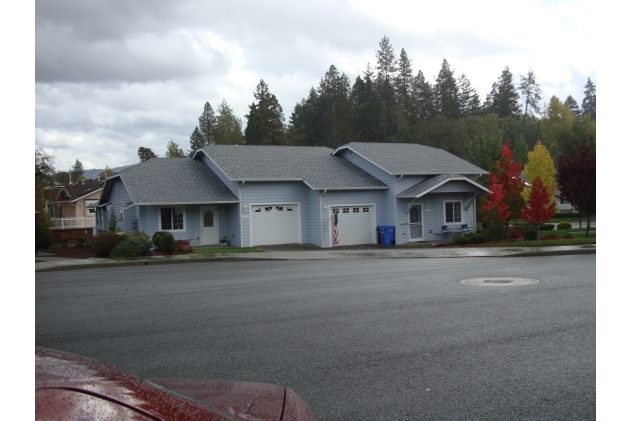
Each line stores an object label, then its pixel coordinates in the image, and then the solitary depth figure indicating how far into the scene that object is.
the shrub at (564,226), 39.75
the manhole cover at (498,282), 13.58
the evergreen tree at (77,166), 158.93
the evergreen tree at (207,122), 78.31
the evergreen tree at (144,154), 78.81
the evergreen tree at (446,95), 85.19
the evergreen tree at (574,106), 97.36
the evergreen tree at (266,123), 70.81
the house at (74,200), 55.34
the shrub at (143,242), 24.77
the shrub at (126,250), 24.42
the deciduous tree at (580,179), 28.20
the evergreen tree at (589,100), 82.36
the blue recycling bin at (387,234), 30.03
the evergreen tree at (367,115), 72.19
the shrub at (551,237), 29.09
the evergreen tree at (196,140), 77.81
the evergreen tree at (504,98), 100.69
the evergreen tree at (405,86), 77.19
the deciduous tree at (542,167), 48.53
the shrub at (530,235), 28.78
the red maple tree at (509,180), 31.05
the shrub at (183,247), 26.12
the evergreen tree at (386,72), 76.75
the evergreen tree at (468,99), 91.81
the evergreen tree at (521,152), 67.31
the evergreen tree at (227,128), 74.38
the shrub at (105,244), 24.89
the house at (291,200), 29.50
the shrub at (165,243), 25.66
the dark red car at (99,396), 2.07
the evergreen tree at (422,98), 78.56
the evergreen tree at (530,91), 100.88
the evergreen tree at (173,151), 76.50
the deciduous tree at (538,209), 27.64
